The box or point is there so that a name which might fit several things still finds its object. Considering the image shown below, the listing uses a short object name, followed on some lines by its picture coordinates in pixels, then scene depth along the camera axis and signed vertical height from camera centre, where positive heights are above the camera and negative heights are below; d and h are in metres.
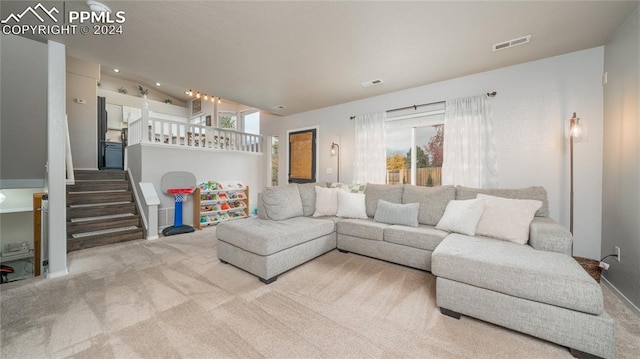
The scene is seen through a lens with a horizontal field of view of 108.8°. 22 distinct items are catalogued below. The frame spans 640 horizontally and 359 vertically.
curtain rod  3.19 +1.20
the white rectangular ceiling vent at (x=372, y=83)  3.61 +1.53
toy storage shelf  4.79 -0.61
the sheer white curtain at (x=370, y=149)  4.20 +0.54
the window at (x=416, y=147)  3.76 +0.54
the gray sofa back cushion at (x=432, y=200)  3.01 -0.30
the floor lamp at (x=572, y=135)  2.49 +0.49
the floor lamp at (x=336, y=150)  4.87 +0.59
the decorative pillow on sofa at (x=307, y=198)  3.59 -0.33
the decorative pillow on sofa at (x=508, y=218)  2.25 -0.41
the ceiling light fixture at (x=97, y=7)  1.89 +1.43
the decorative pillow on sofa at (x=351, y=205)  3.43 -0.42
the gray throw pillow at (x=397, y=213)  2.98 -0.48
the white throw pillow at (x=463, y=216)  2.51 -0.44
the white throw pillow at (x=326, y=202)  3.53 -0.38
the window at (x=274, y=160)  6.31 +0.49
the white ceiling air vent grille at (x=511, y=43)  2.43 +1.49
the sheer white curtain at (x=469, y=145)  3.25 +0.49
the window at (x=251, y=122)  6.94 +1.74
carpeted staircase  3.53 -0.61
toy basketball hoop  4.31 -0.27
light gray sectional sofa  1.41 -0.68
